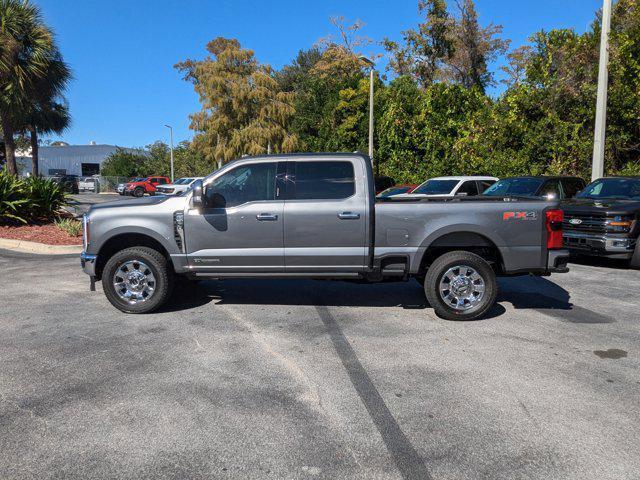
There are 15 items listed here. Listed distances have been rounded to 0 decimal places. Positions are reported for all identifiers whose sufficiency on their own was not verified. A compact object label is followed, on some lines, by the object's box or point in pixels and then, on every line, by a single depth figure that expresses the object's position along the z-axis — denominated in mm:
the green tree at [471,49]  40719
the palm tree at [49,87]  18984
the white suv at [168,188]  27438
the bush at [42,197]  13945
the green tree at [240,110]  33844
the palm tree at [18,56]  17594
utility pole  12898
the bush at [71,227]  12562
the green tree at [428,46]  33344
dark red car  17812
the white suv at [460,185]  13781
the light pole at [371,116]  22766
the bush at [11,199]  13367
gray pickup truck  5988
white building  80062
